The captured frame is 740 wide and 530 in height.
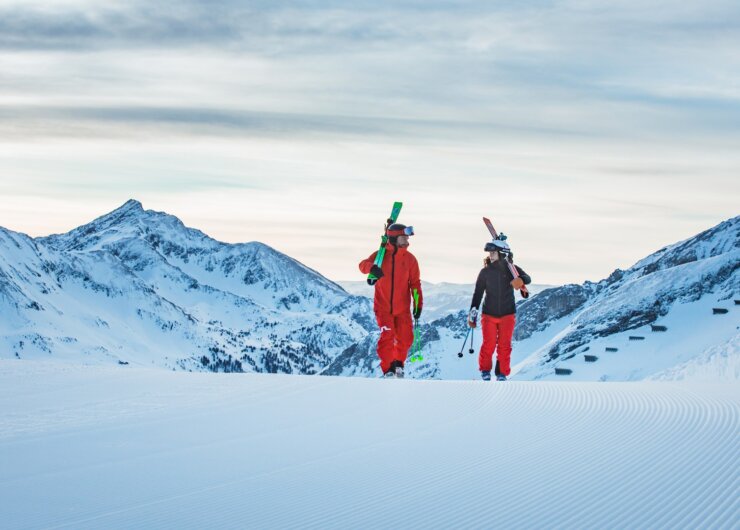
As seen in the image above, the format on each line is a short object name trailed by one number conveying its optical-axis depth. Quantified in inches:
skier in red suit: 735.7
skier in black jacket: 770.2
